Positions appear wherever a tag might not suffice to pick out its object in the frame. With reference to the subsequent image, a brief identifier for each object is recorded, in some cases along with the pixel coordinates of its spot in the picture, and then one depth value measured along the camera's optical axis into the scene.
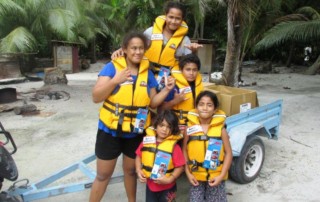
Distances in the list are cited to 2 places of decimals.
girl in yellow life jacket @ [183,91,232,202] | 2.74
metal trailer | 2.81
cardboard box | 3.74
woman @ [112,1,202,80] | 3.15
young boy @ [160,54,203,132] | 2.99
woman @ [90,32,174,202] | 2.54
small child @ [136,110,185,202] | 2.63
